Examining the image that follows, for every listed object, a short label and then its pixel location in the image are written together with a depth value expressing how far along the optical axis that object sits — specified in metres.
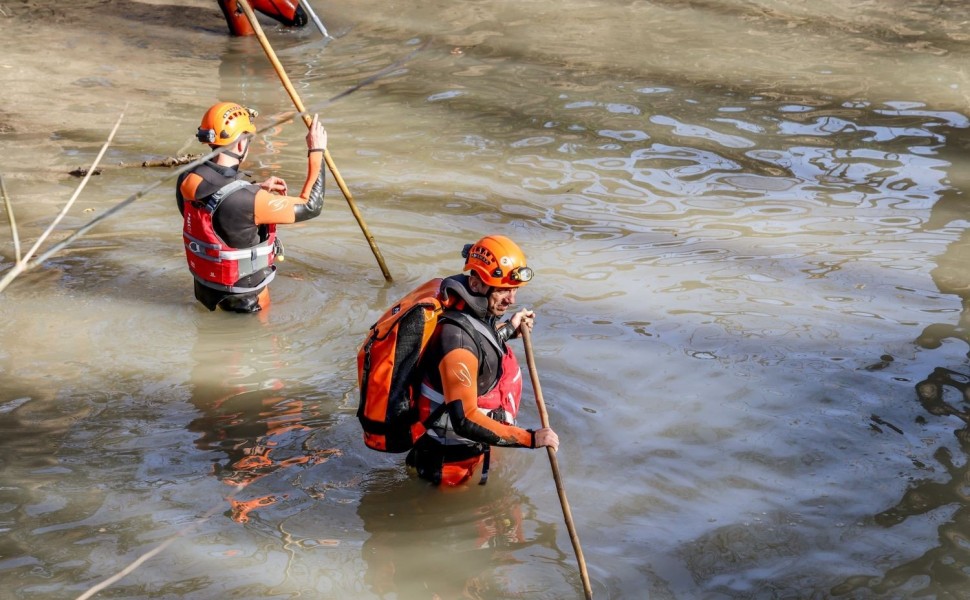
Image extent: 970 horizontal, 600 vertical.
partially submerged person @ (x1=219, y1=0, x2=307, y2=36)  35.03
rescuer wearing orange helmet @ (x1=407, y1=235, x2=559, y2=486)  11.07
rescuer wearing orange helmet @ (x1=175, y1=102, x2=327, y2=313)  15.66
